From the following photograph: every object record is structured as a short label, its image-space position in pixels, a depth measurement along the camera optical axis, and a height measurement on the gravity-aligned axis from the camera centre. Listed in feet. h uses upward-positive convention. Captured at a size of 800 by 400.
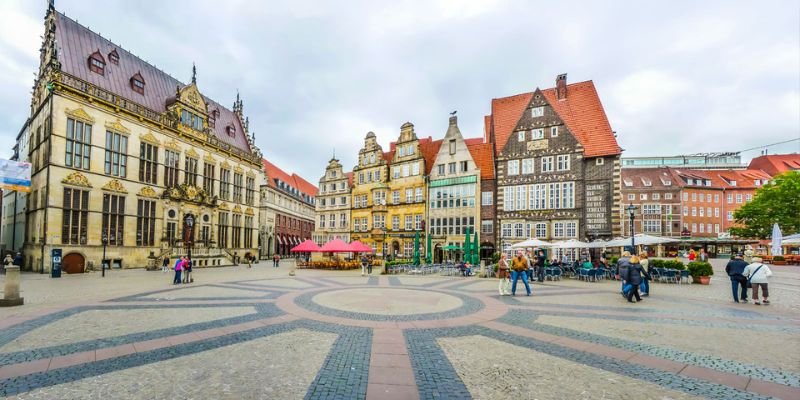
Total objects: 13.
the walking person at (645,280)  45.91 -6.81
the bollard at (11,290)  36.27 -7.18
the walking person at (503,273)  45.88 -6.22
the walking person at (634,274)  40.70 -5.44
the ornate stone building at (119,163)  85.25 +17.36
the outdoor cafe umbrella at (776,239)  68.45 -2.07
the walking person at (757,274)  40.47 -5.34
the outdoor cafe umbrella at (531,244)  79.44 -4.01
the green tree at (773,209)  138.51 +7.88
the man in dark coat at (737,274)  41.47 -5.45
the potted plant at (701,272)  60.75 -7.67
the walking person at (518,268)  46.16 -5.55
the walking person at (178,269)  58.75 -7.77
